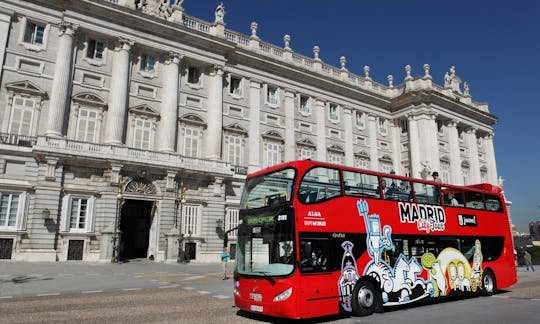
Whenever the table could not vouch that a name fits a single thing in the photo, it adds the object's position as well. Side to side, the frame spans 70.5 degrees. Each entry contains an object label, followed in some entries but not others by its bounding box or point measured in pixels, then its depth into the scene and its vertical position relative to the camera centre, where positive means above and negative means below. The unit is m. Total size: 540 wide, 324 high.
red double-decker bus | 8.75 +0.05
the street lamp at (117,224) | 23.77 +1.18
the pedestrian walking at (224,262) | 17.44 -0.84
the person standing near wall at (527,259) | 26.22 -0.96
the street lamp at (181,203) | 27.12 +2.82
